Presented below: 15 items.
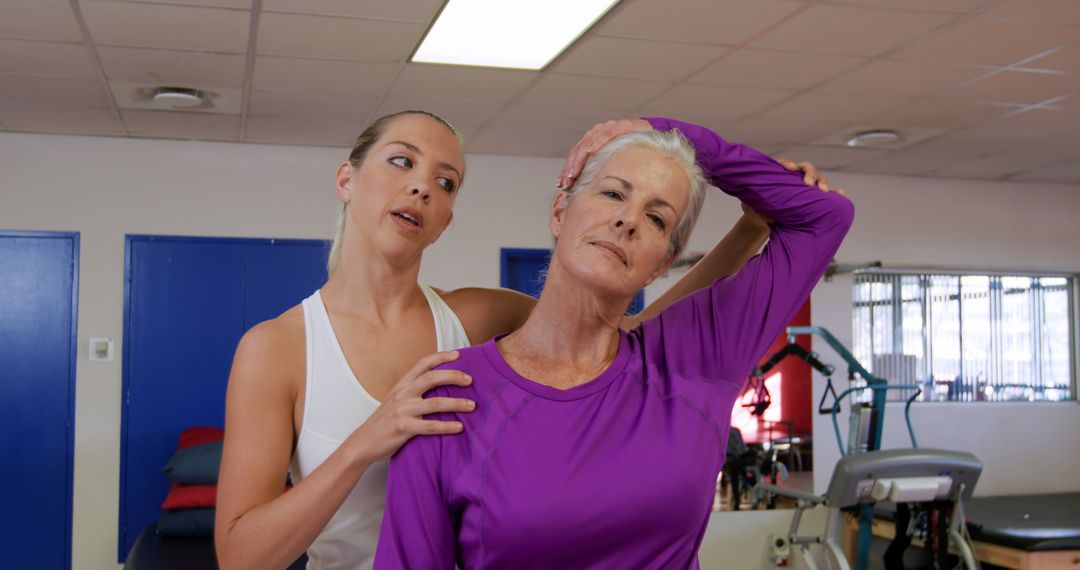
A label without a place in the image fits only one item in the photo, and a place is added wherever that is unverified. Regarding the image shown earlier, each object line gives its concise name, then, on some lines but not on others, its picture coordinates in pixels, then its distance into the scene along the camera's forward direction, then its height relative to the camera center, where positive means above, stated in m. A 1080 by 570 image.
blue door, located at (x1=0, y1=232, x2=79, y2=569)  5.60 -0.32
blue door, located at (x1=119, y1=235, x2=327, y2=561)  5.71 +0.05
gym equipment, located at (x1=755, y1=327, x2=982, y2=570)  4.32 -0.68
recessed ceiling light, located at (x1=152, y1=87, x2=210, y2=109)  4.70 +1.19
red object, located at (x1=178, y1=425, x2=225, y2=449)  5.41 -0.54
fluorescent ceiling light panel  3.60 +1.24
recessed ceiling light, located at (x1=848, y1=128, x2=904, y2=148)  5.60 +1.20
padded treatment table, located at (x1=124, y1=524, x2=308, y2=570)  4.25 -0.98
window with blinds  6.89 +0.06
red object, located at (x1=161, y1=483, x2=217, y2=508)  4.80 -0.79
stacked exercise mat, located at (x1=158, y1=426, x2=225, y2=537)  4.77 -0.76
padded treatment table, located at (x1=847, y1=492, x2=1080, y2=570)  4.69 -0.99
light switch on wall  5.69 -0.05
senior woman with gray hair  1.17 -0.06
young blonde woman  1.23 -0.03
